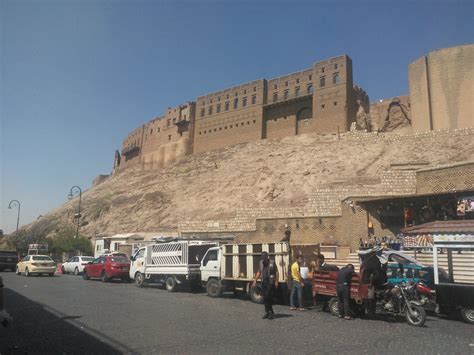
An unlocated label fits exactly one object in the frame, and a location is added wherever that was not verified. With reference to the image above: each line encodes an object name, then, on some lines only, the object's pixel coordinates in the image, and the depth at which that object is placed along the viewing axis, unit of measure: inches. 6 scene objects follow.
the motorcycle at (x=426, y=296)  422.6
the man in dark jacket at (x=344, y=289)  406.3
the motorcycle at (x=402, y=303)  369.7
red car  843.4
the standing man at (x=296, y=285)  467.2
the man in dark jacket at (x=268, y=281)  403.2
